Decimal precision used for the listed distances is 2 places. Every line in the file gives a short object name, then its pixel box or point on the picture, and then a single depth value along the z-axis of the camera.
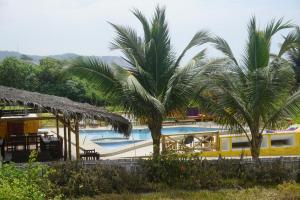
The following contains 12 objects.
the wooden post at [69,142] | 13.25
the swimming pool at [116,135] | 23.45
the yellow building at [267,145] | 16.08
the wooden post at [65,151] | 14.18
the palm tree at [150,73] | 11.62
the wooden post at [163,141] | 15.58
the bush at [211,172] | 10.48
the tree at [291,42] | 12.20
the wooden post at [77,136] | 11.75
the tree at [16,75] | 44.00
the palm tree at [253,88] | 11.27
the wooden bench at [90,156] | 13.58
